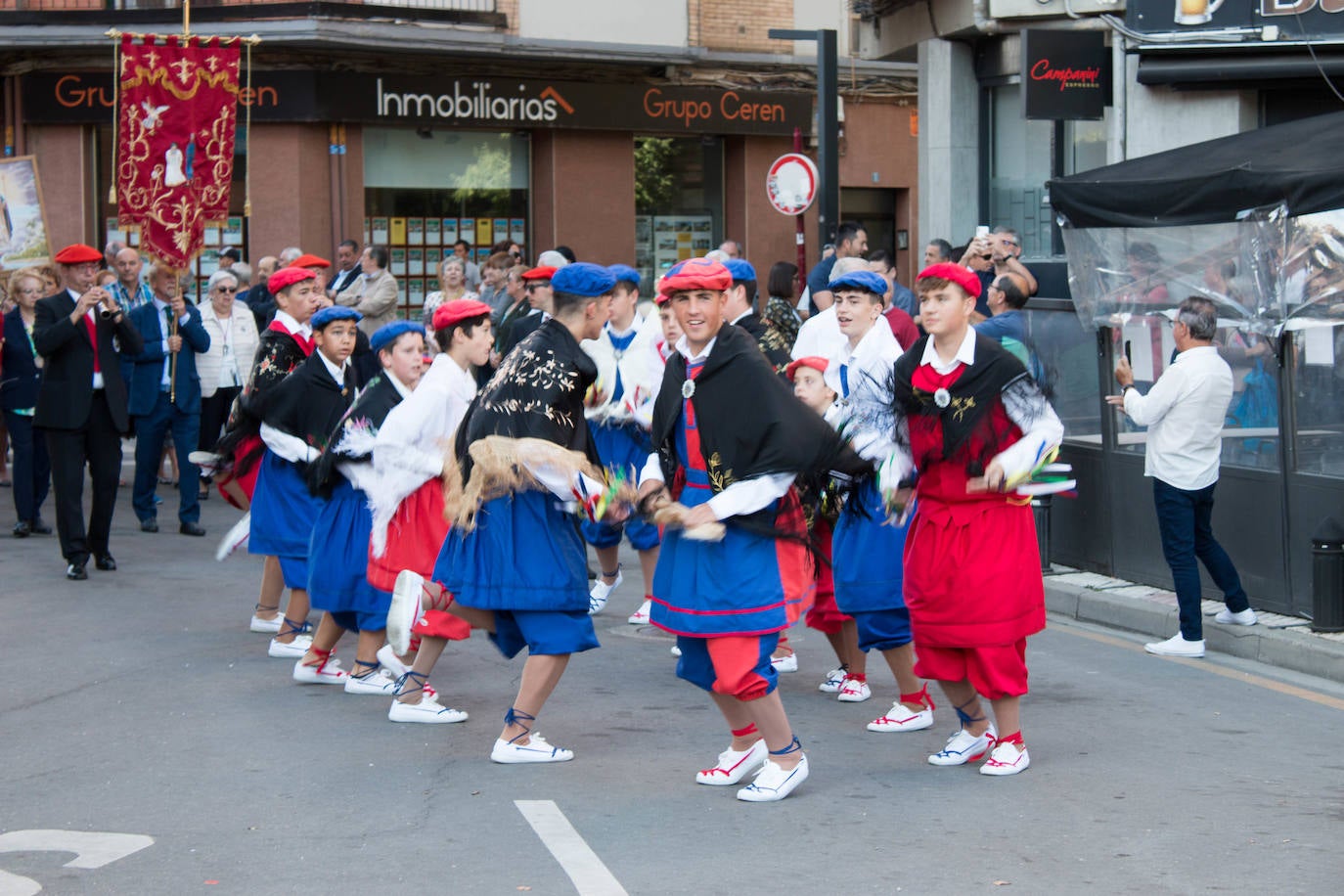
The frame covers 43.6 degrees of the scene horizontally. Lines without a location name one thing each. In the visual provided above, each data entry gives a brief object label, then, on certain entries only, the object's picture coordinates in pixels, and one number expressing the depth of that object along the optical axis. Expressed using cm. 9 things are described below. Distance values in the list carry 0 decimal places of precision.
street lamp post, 1716
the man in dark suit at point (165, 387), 1265
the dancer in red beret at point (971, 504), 596
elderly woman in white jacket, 1390
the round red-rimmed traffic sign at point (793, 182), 1806
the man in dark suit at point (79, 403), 1071
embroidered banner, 1350
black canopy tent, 885
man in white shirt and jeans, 838
